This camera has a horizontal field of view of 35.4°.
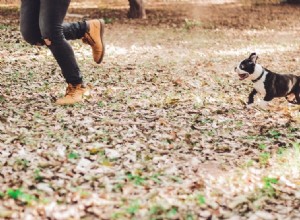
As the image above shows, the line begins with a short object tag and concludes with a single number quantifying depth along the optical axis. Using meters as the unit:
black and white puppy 6.59
